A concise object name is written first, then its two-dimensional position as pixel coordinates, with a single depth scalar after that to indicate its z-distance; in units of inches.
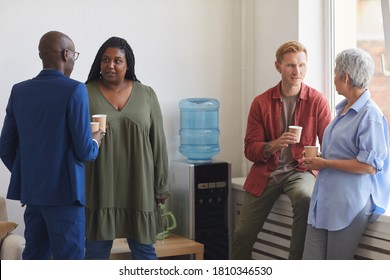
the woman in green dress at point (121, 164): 139.9
